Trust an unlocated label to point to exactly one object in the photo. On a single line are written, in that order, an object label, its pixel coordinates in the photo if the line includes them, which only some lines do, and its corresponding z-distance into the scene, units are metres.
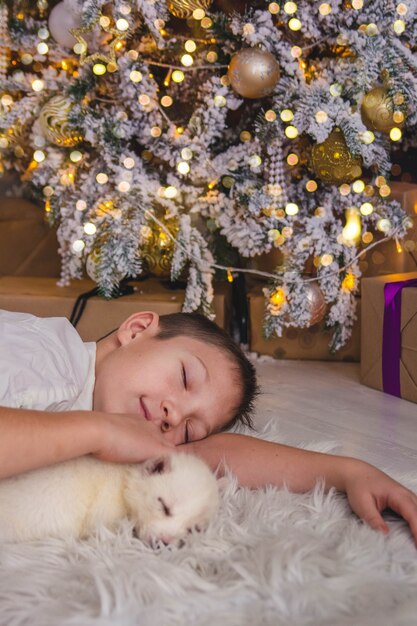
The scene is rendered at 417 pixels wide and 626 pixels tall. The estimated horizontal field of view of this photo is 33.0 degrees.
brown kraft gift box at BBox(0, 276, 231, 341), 1.84
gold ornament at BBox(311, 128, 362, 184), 1.64
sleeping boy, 0.82
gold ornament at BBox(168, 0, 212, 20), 1.67
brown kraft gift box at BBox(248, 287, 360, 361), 1.95
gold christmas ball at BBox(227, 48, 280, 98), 1.60
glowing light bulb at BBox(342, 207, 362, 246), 1.73
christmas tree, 1.62
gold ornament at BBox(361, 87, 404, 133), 1.61
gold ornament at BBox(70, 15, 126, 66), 1.67
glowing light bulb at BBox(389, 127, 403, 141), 1.65
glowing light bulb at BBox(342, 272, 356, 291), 1.78
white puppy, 0.80
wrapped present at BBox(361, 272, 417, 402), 1.60
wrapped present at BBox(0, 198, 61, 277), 2.42
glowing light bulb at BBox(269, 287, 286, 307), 1.78
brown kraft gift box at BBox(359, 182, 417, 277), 1.81
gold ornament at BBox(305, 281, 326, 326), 1.75
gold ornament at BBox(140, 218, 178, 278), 1.87
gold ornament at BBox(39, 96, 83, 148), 1.73
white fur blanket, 0.67
